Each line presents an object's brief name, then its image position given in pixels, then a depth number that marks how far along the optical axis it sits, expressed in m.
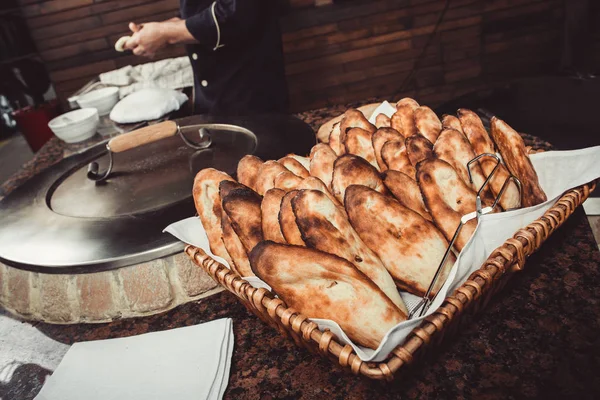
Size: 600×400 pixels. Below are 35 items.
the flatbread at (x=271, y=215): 0.99
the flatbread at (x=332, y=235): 0.89
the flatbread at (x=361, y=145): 1.28
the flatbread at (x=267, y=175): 1.19
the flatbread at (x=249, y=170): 1.29
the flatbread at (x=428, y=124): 1.26
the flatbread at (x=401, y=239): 0.92
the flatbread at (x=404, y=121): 1.35
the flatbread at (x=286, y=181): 1.11
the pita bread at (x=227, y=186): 1.09
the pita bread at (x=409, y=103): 1.43
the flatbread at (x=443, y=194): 0.97
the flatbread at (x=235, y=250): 1.05
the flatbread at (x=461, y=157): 1.07
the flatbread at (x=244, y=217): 1.02
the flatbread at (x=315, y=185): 1.05
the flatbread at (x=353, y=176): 1.06
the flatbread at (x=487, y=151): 1.06
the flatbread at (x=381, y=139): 1.22
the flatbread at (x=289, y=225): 0.94
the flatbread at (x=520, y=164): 1.11
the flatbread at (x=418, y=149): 1.10
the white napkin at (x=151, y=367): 0.94
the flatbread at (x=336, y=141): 1.39
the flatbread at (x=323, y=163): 1.21
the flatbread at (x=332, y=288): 0.82
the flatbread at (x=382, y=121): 1.47
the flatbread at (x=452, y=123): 1.23
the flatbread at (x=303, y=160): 1.35
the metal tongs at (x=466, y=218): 0.88
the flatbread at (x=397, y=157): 1.12
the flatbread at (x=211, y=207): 1.15
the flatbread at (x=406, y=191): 1.03
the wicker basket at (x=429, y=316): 0.74
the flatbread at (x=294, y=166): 1.25
